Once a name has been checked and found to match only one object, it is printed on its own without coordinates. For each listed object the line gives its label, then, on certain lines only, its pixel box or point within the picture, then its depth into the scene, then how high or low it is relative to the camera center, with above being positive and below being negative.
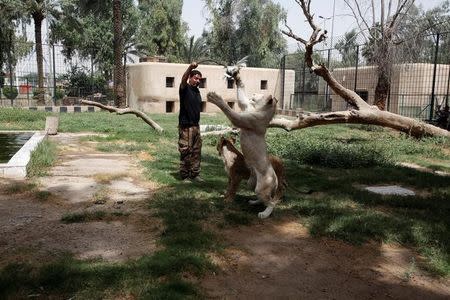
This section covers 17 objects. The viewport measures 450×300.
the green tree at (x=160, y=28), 45.06 +6.11
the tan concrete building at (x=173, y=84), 23.77 +0.32
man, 6.80 -0.56
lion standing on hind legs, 5.03 -0.55
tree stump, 12.52 -1.06
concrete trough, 6.87 -1.19
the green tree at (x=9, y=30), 26.75 +3.43
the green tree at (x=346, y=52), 20.18 +1.89
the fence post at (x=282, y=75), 25.41 +0.90
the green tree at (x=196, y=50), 46.50 +3.99
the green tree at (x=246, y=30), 42.41 +5.69
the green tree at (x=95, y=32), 28.58 +4.23
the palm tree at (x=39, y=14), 25.17 +4.28
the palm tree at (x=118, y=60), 21.77 +1.37
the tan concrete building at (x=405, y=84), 19.23 +0.42
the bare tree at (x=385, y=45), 15.97 +1.71
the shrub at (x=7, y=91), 30.94 -0.32
